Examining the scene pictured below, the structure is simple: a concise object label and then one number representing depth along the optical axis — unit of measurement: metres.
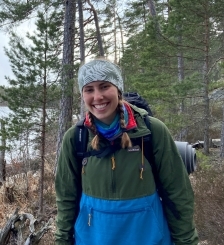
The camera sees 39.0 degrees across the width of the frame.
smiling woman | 1.65
